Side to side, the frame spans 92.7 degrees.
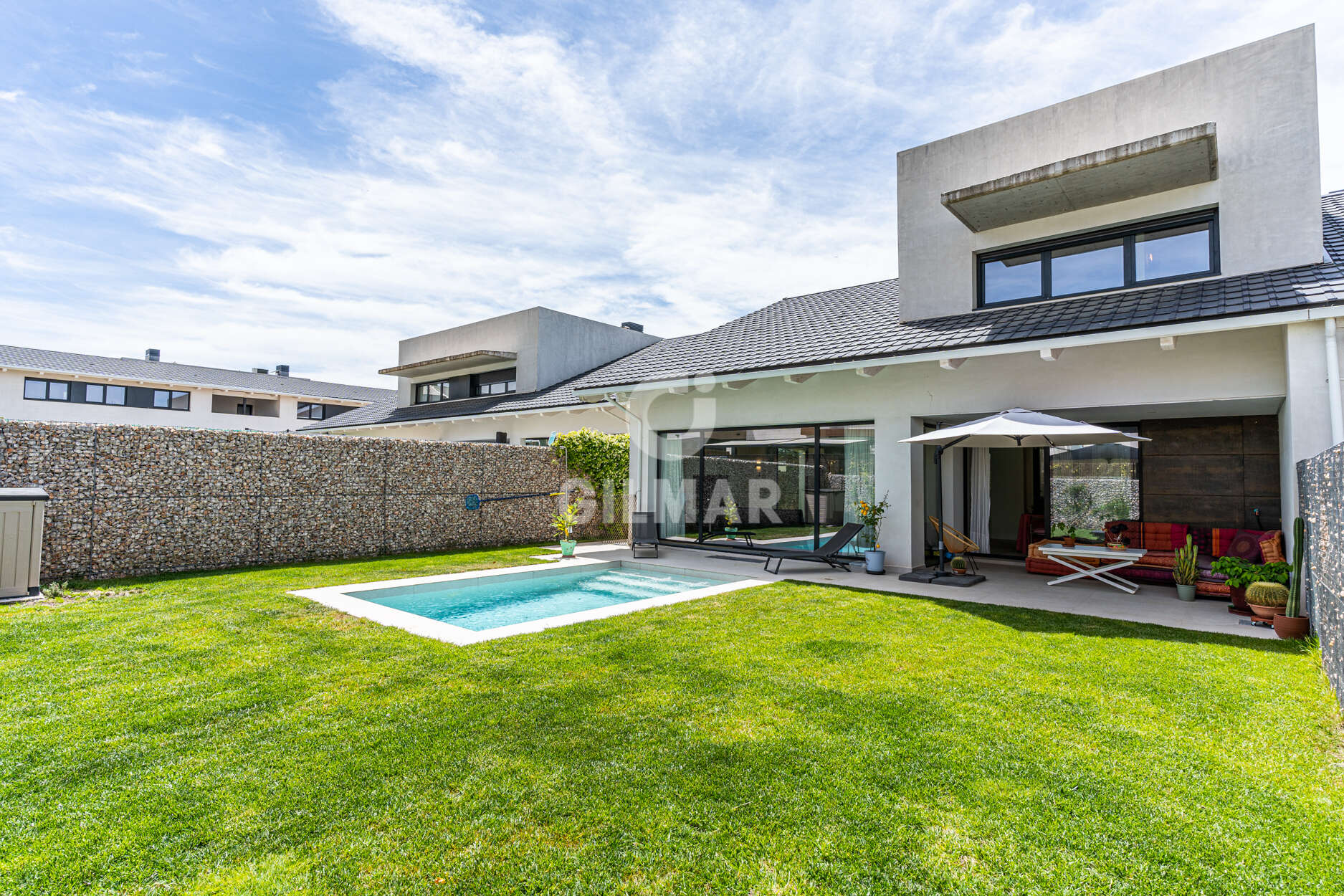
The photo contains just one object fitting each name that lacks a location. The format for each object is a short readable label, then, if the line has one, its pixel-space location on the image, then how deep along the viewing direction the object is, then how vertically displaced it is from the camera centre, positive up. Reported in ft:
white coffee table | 29.68 -3.83
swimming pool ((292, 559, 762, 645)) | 22.22 -5.66
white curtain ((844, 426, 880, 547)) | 35.45 +0.25
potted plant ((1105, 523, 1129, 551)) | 31.14 -3.05
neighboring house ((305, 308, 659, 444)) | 64.23 +11.24
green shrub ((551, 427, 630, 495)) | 51.26 +1.40
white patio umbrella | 25.39 +1.94
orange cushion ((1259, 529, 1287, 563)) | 25.13 -2.65
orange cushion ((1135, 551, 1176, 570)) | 30.89 -3.91
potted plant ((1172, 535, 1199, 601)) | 26.71 -3.86
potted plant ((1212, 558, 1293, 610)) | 22.21 -3.33
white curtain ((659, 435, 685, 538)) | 44.57 -1.31
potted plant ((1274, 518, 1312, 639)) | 19.98 -4.26
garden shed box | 23.98 -2.87
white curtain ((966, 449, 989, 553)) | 43.60 -1.45
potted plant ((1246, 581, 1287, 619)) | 21.18 -3.90
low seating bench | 27.17 -3.54
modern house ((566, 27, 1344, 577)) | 25.35 +5.80
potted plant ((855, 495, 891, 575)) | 33.37 -2.66
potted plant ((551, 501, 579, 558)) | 40.06 -3.59
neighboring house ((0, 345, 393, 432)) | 87.97 +11.39
